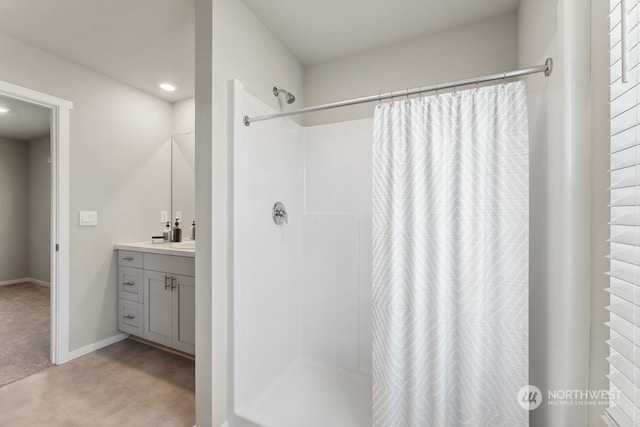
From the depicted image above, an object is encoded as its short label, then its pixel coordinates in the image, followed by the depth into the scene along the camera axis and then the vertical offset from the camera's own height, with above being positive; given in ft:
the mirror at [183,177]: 9.72 +1.17
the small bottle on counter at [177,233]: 9.34 -0.80
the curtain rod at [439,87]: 3.36 +1.72
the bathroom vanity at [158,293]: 7.10 -2.32
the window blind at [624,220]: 2.10 -0.07
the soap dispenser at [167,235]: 9.41 -0.87
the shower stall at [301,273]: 5.08 -1.44
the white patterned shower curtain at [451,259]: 3.41 -0.65
